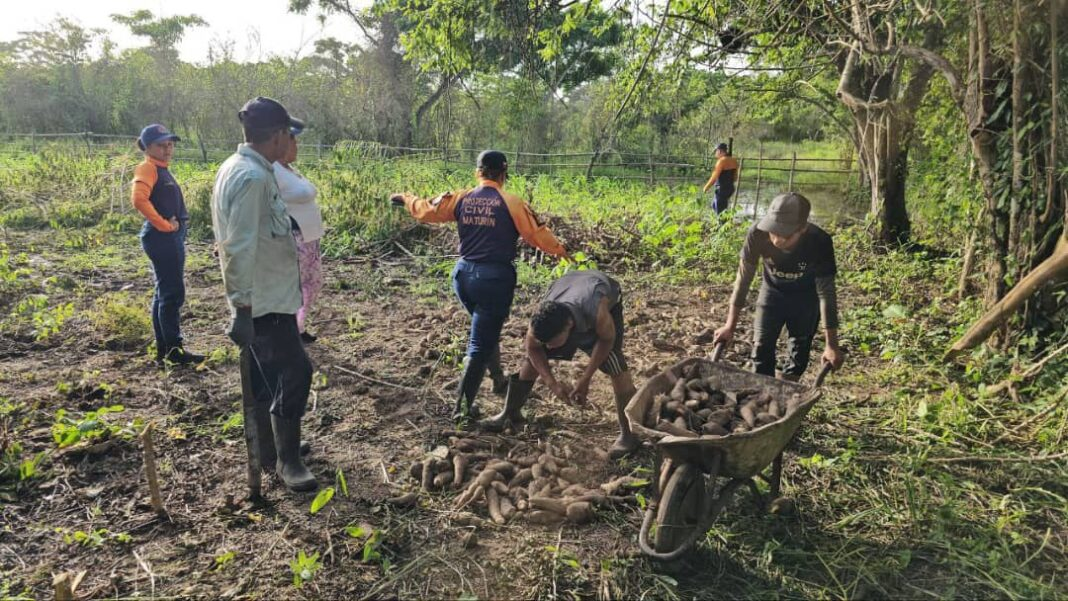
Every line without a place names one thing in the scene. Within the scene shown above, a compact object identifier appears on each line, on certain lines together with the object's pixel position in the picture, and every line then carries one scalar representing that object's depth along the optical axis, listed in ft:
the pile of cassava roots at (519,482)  10.06
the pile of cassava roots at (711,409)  8.86
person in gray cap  10.89
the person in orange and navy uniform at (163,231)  14.75
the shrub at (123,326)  17.34
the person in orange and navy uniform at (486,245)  12.28
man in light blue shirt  8.99
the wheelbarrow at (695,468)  8.13
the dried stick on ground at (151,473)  9.44
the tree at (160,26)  89.51
